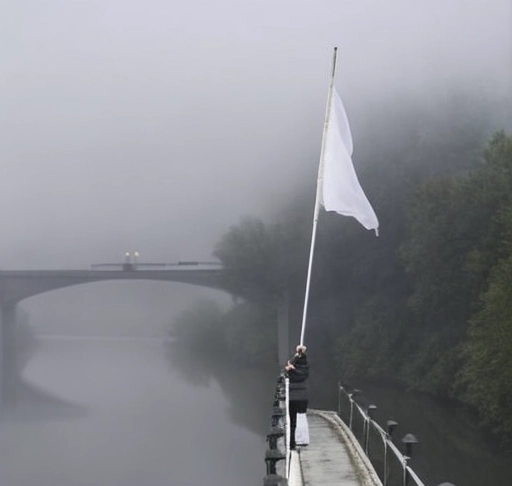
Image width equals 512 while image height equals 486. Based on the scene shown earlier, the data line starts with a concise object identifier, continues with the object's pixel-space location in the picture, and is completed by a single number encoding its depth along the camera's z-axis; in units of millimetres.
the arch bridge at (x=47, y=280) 70750
